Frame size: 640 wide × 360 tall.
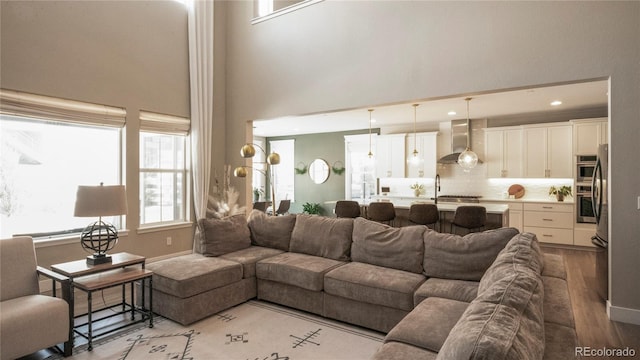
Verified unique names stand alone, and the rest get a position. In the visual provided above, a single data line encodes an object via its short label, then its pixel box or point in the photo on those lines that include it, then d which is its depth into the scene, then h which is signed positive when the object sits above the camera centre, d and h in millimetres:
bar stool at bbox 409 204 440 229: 5129 -509
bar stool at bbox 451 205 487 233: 4852 -528
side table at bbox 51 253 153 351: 2758 -817
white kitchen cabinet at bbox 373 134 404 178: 8570 +589
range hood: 7848 +914
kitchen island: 5102 -545
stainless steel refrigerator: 3709 -459
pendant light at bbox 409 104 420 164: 6610 +909
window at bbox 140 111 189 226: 5270 +179
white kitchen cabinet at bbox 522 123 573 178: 6844 +543
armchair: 2303 -880
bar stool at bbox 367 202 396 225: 5496 -510
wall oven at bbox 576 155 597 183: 6590 +207
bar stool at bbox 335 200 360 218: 5750 -481
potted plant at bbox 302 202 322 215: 9901 -799
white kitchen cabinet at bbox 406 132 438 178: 8234 +604
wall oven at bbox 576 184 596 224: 6588 -504
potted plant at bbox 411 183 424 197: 8555 -242
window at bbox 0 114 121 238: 3965 +140
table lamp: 2973 -214
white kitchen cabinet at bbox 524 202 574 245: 6734 -842
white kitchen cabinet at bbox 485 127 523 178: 7383 +564
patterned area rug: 2682 -1319
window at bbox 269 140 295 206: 10711 +277
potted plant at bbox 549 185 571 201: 7008 -276
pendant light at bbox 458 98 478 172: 5742 +321
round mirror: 10016 +253
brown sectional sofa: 1315 -799
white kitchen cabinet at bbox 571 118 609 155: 6465 +808
